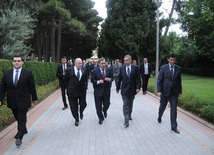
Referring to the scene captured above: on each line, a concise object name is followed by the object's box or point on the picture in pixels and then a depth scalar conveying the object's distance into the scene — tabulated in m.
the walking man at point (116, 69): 14.37
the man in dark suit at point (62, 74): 9.12
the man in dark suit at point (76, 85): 6.73
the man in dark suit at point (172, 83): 6.18
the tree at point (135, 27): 25.70
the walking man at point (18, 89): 5.05
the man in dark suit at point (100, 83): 7.02
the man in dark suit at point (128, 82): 6.59
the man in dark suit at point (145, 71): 13.71
